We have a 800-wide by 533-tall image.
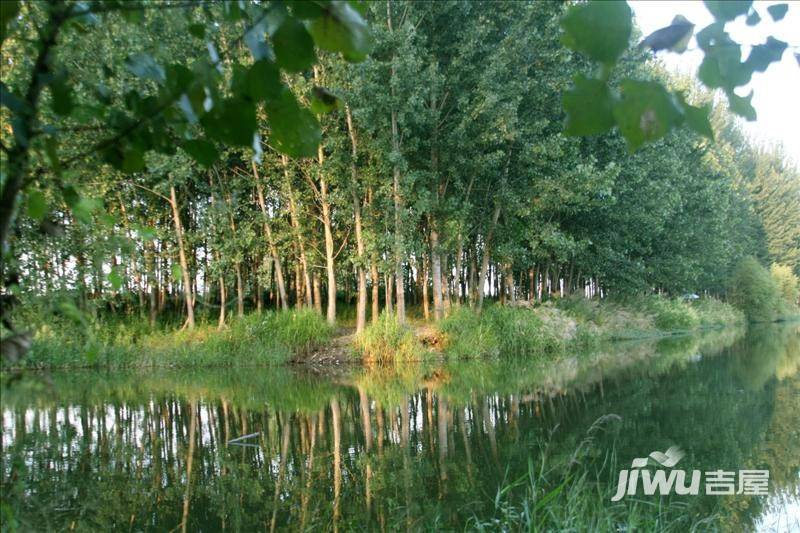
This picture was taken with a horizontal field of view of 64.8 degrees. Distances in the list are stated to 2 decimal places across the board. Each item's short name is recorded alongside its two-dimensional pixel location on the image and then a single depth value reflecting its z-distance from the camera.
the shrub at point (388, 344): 16.42
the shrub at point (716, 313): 35.78
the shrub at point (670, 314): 29.53
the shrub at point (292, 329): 17.06
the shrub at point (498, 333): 17.19
